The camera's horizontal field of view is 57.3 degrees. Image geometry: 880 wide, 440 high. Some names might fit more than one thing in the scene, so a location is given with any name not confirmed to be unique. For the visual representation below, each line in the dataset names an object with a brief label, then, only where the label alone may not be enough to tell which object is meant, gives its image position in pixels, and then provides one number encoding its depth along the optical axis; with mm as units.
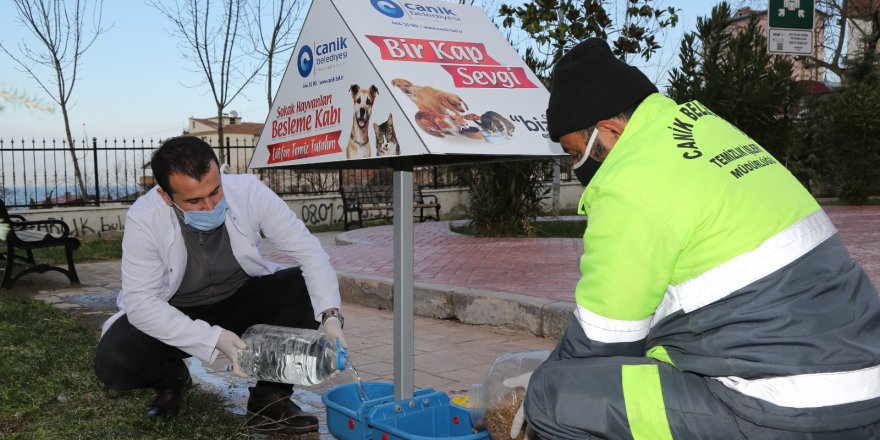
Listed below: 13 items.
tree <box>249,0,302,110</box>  19656
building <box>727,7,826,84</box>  31406
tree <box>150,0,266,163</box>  19625
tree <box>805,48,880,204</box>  17031
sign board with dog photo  2881
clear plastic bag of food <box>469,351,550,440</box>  2896
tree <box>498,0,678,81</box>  14641
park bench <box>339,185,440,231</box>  17483
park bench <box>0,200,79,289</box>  8500
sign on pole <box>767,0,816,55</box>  9875
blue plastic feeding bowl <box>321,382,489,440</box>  3132
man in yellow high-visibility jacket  1962
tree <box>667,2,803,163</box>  14117
